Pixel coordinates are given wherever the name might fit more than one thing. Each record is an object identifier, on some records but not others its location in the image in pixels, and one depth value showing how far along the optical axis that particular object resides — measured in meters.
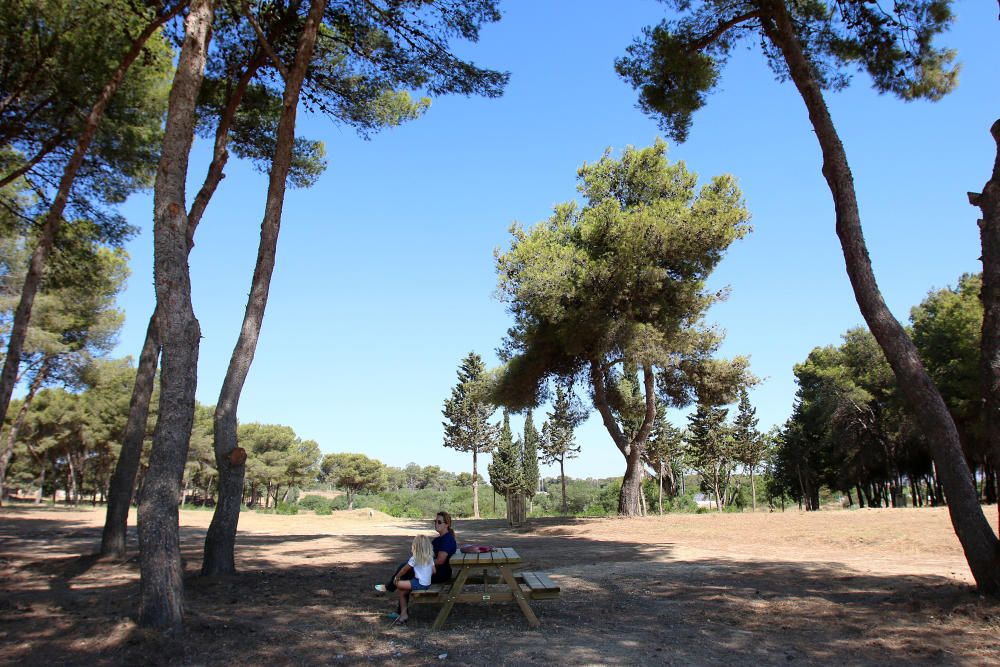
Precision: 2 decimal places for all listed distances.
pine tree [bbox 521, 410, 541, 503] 34.41
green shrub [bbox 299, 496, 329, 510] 40.15
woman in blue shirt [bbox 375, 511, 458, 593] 5.39
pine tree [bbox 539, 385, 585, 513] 42.91
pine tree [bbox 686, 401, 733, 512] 40.22
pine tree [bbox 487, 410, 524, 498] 34.03
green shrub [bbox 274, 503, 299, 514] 29.09
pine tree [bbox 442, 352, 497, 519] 44.47
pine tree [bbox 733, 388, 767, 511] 39.44
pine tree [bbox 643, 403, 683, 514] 38.38
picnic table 5.00
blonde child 5.19
